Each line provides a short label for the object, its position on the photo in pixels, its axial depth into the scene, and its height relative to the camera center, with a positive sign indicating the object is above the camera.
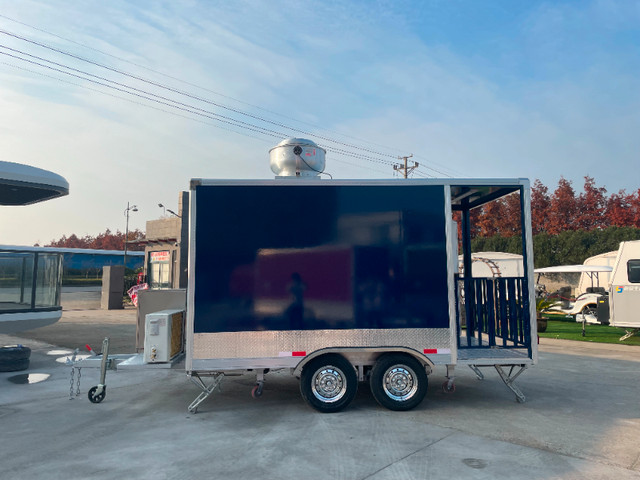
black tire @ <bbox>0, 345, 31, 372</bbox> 9.38 -1.45
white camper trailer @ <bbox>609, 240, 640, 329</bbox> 12.70 -0.02
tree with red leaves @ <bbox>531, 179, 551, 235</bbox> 42.18 +7.44
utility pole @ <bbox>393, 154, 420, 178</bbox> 35.00 +9.11
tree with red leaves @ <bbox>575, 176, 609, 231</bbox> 39.88 +6.87
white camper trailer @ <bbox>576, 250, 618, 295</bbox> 21.52 +0.70
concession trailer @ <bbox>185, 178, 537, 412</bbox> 6.38 +0.02
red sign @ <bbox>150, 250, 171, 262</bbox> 31.80 +2.18
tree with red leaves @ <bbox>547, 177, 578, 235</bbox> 40.41 +6.75
